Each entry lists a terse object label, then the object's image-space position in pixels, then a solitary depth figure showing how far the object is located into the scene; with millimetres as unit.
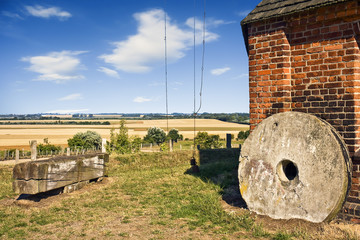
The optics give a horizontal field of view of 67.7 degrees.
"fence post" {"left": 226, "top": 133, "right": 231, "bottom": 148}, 15018
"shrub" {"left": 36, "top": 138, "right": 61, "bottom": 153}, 24711
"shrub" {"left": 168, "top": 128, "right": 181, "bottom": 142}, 45794
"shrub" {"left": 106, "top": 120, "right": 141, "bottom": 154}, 17505
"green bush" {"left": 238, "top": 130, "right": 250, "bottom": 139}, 45475
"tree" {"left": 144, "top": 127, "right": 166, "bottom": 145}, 42612
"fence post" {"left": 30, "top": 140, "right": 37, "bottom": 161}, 9312
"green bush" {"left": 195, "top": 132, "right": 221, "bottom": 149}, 28739
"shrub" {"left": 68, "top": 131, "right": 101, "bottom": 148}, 29934
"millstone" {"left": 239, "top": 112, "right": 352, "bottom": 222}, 3564
